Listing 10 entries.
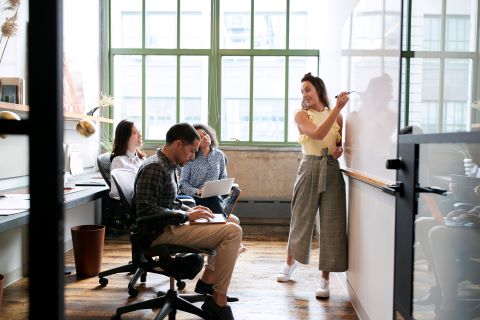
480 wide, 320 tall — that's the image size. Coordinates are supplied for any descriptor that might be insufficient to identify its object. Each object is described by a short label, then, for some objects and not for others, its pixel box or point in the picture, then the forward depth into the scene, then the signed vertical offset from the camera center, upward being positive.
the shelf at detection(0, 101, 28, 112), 2.73 +0.15
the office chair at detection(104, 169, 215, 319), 2.33 -0.72
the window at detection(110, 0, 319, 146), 5.60 +0.91
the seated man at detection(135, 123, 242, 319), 2.31 -0.48
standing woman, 3.01 -0.39
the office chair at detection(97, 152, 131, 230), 2.75 -0.56
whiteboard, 2.02 +0.07
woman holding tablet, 3.66 -0.31
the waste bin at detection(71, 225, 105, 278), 3.36 -0.97
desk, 2.16 -0.48
